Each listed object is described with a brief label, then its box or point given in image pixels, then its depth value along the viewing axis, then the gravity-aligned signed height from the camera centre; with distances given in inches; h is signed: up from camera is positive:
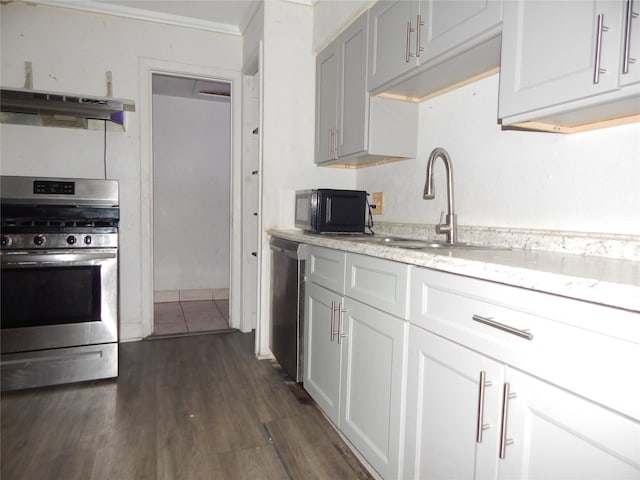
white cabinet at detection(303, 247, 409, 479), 51.5 -22.1
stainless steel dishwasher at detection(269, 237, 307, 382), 84.4 -21.5
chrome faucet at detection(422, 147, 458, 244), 65.7 +3.4
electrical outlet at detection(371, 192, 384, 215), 98.9 +2.5
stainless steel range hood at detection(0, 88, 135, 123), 87.0 +23.9
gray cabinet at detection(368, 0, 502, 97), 53.8 +26.7
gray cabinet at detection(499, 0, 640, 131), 37.4 +16.4
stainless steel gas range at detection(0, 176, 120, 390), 86.8 -17.1
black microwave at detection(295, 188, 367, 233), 91.1 +0.4
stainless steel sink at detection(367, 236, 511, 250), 62.7 -5.3
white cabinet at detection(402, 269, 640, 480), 27.5 -14.5
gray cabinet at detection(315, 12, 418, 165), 83.6 +21.8
